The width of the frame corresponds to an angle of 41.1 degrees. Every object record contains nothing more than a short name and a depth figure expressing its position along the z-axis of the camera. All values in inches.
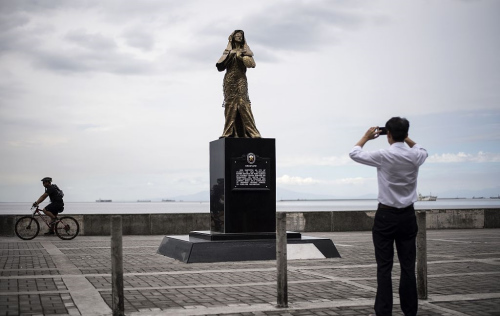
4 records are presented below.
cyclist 769.6
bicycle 749.9
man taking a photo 250.5
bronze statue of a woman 560.1
